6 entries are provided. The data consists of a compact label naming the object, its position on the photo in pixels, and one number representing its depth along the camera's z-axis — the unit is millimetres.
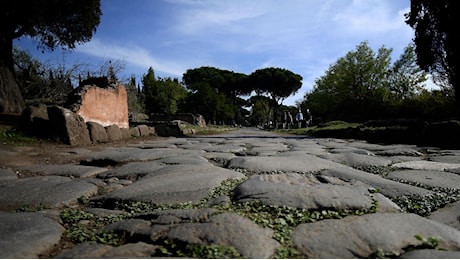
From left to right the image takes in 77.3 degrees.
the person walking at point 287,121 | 26134
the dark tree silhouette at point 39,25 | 8344
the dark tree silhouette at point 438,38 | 11103
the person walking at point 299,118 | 23027
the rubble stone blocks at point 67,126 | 4828
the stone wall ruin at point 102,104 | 6209
